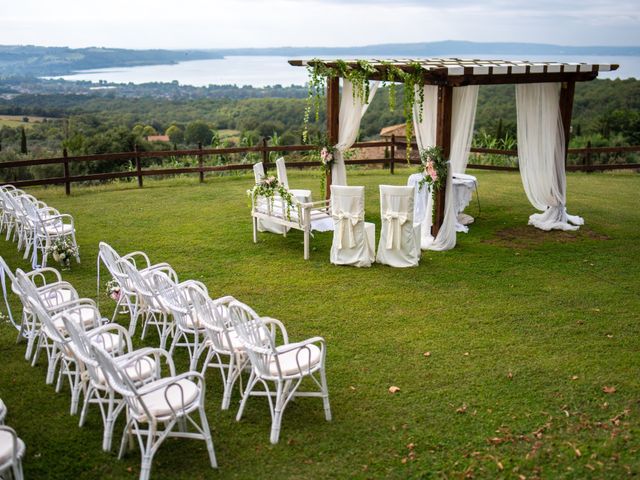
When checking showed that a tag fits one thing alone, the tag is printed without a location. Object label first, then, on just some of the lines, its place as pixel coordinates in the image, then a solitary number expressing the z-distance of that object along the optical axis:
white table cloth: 10.88
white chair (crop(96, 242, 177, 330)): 6.88
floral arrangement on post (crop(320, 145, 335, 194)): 11.74
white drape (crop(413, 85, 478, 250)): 10.18
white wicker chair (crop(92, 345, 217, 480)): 4.45
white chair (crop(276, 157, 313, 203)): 11.38
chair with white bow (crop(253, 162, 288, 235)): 10.75
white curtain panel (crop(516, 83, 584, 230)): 11.23
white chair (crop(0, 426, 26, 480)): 3.90
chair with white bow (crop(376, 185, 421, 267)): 9.15
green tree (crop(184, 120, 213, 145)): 25.36
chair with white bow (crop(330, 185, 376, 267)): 9.26
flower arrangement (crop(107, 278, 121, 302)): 7.25
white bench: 9.79
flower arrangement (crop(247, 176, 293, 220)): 10.10
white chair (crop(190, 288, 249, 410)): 5.42
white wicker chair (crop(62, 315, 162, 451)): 4.82
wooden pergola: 9.77
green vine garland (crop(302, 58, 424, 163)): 10.02
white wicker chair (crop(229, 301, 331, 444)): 5.05
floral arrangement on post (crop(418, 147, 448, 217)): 10.04
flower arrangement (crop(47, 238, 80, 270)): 9.24
